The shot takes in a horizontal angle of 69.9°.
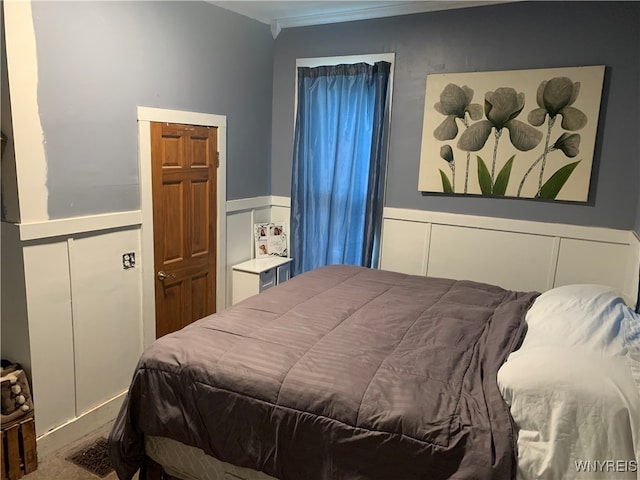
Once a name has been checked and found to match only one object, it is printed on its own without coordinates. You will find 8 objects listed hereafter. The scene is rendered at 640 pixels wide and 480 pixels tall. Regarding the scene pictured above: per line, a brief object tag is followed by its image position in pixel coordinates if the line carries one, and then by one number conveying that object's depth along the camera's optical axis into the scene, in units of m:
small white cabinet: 3.49
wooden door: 2.86
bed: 1.34
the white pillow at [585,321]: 1.50
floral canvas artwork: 2.82
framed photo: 3.80
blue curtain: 3.42
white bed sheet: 1.25
